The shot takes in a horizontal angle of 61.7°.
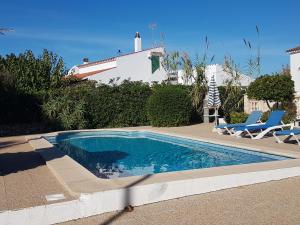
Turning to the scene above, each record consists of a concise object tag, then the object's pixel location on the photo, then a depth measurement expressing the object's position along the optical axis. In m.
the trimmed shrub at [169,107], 13.41
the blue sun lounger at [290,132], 7.31
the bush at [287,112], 11.65
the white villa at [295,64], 15.26
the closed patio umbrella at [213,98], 12.20
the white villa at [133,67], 21.50
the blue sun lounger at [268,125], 8.90
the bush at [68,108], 13.07
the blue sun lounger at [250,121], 9.98
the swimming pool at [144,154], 6.69
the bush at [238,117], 12.30
